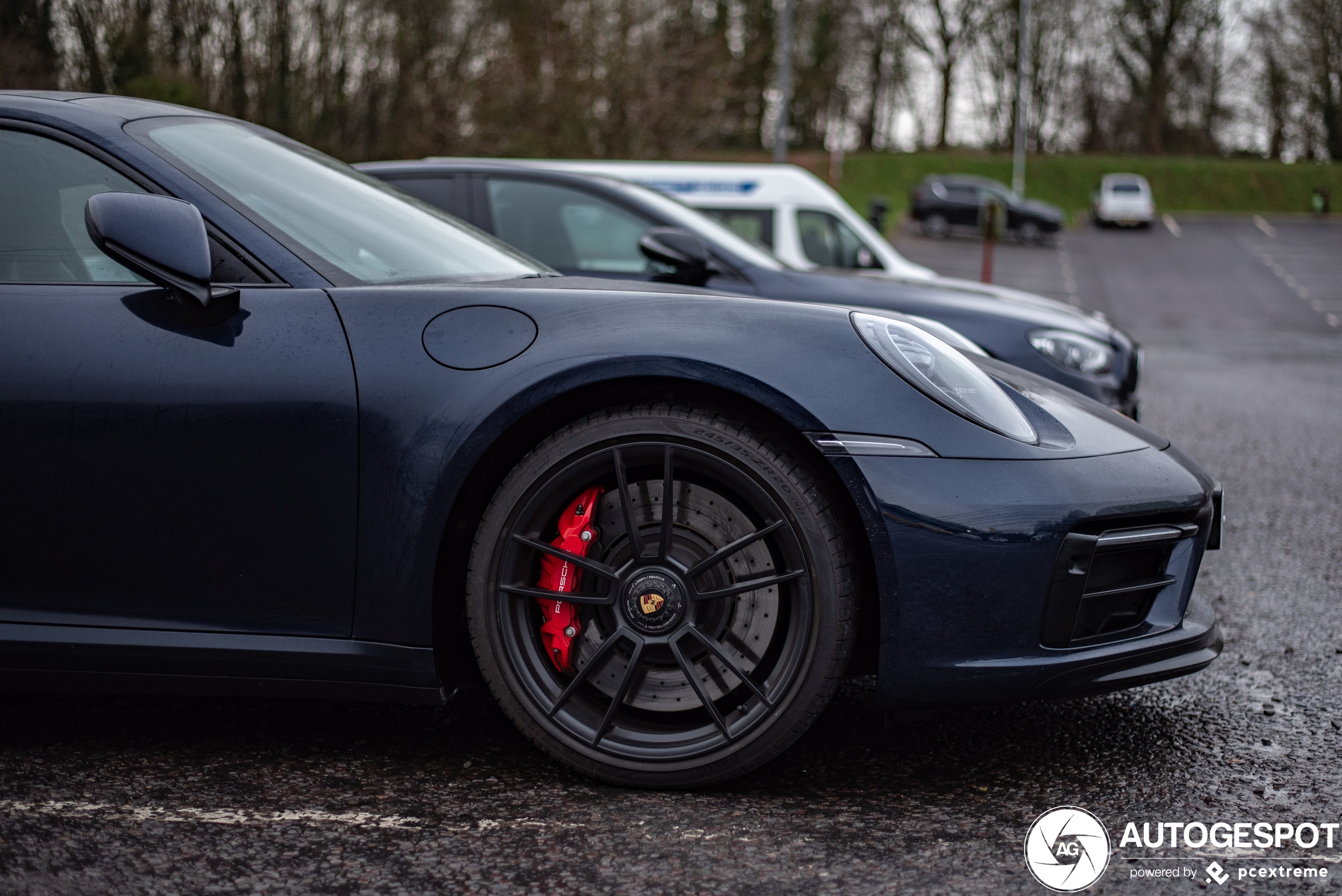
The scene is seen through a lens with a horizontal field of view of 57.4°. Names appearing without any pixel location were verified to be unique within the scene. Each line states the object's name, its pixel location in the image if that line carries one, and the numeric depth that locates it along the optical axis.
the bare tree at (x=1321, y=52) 45.28
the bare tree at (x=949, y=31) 46.22
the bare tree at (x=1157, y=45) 46.56
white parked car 39.72
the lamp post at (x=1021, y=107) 39.47
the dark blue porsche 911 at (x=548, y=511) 2.31
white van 9.53
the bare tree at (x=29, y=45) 14.56
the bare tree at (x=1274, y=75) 46.22
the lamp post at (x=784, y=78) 21.22
